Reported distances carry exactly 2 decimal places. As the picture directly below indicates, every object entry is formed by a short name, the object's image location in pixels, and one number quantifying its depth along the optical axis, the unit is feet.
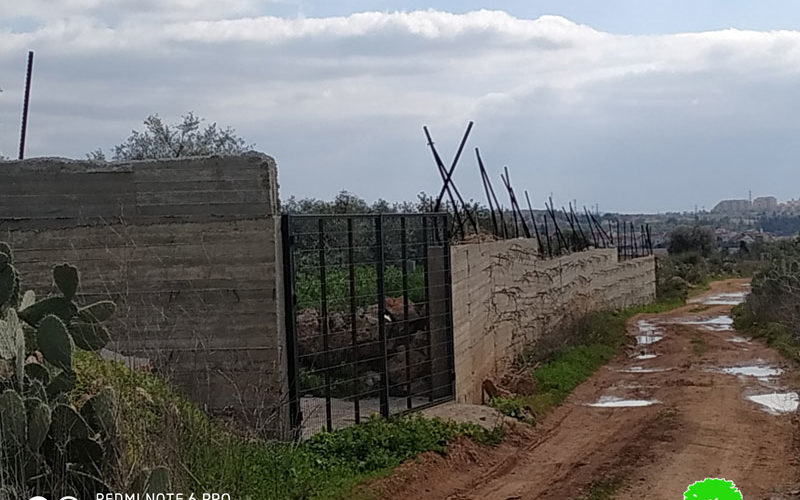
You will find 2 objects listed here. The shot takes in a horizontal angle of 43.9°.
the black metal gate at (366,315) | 34.50
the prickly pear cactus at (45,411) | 18.44
